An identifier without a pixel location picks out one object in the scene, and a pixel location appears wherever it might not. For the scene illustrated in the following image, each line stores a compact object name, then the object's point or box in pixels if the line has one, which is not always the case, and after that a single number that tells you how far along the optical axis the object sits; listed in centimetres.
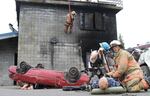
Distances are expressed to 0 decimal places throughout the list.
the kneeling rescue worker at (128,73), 247
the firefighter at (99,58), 294
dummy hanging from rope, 733
